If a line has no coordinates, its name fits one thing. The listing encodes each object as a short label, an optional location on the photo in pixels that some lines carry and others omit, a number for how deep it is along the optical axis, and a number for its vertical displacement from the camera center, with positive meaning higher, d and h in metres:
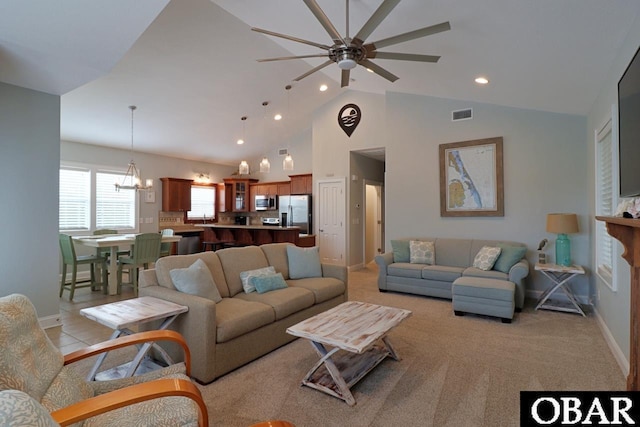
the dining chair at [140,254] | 5.37 -0.63
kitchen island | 7.09 -0.42
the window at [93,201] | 6.81 +0.32
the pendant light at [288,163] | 6.13 +0.96
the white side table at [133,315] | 2.39 -0.74
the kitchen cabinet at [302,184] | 8.66 +0.84
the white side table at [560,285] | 4.36 -0.95
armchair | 1.29 -0.73
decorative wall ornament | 7.46 +2.21
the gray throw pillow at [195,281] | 2.98 -0.59
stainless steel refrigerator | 8.38 +0.12
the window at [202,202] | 9.49 +0.39
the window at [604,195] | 3.38 +0.22
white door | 7.68 -0.13
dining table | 5.11 -0.44
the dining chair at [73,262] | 5.10 -0.73
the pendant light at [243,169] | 6.67 +0.93
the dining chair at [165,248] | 6.45 -0.63
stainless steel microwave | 9.52 +0.37
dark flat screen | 2.00 +0.56
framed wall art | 5.41 +0.62
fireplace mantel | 1.88 -0.36
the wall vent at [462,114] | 5.65 +1.72
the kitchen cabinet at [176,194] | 8.52 +0.55
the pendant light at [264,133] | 6.31 +2.17
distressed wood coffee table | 2.38 -0.88
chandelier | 6.34 +0.80
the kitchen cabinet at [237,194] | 10.06 +0.65
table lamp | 4.48 -0.19
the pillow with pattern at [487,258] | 4.83 -0.62
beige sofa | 2.62 -0.84
